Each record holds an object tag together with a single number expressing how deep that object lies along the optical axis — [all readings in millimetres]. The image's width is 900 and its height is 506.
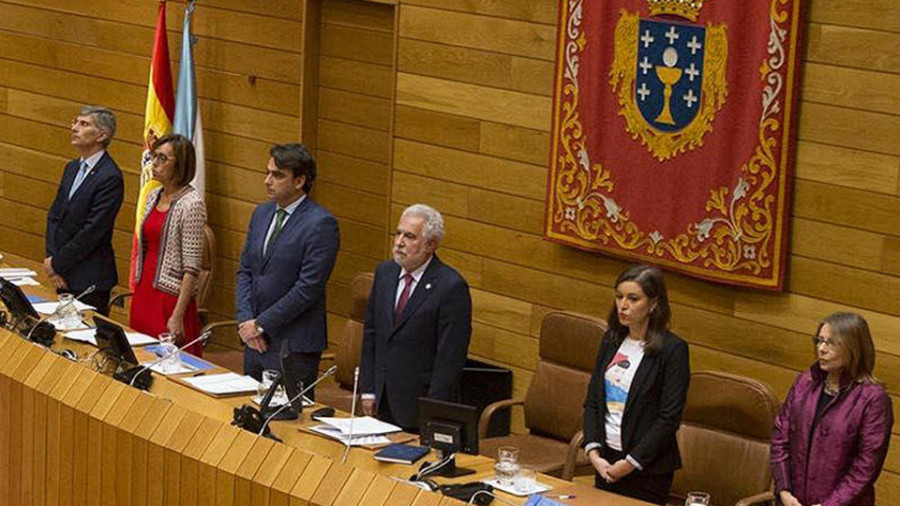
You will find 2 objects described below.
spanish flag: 9375
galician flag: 9211
